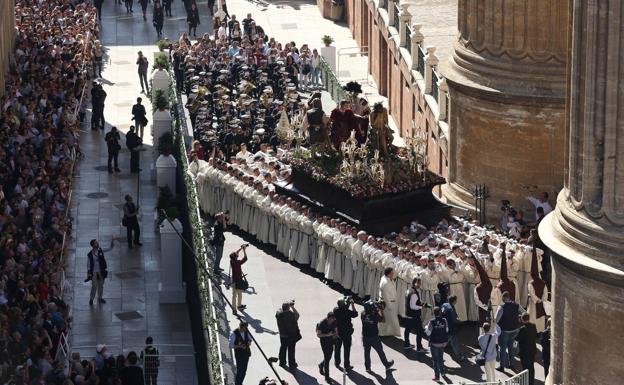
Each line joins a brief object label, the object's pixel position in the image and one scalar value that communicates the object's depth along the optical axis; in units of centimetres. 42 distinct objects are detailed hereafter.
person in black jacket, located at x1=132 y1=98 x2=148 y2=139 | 6512
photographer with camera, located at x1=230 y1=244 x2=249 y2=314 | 4734
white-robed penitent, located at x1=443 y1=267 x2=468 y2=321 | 4553
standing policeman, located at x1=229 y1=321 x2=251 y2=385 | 4234
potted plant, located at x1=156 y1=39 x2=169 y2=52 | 7125
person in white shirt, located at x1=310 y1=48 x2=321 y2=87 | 7112
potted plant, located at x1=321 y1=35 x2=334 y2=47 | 7275
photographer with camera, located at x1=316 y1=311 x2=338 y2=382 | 4309
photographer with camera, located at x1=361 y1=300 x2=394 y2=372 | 4322
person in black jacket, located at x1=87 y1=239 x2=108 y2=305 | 4997
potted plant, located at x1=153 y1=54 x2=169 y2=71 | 6712
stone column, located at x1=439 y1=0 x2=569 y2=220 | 4953
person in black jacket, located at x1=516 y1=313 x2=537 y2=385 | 4194
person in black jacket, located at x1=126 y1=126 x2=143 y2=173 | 6170
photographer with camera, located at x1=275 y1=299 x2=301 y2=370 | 4356
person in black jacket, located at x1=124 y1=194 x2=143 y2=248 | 5456
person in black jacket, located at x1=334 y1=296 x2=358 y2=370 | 4331
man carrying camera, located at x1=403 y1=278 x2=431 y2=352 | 4447
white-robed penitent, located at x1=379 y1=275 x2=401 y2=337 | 4522
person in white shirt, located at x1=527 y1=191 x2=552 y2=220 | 4947
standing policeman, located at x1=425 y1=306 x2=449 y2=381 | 4247
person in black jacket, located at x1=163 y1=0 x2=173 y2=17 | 8506
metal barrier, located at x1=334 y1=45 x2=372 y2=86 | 7389
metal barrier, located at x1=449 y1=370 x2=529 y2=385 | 4005
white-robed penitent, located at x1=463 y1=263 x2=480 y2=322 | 4575
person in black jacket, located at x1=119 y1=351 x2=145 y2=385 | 4241
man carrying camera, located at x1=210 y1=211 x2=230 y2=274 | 4981
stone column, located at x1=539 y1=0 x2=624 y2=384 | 3331
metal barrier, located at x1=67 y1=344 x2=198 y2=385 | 4400
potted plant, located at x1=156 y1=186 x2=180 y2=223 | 4972
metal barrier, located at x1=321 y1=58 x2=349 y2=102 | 6725
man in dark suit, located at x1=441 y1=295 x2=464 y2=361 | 4350
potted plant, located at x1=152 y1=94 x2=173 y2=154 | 6178
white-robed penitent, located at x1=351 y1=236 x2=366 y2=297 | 4788
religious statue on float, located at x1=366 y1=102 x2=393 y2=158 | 5006
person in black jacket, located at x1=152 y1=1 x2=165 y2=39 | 8138
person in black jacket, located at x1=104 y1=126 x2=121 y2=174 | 6169
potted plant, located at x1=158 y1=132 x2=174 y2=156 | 5700
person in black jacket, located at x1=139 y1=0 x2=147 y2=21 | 8442
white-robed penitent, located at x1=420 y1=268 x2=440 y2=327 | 4534
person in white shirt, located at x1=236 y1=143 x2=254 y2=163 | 5538
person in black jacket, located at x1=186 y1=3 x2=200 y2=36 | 8181
